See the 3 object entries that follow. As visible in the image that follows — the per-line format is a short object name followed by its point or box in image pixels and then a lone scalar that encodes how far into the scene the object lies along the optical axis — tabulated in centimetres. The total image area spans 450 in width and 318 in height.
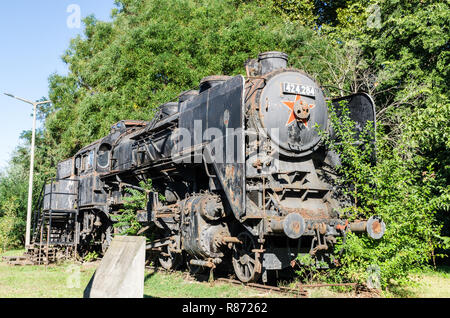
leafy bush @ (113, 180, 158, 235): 1112
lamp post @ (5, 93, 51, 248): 1869
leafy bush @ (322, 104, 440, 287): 704
